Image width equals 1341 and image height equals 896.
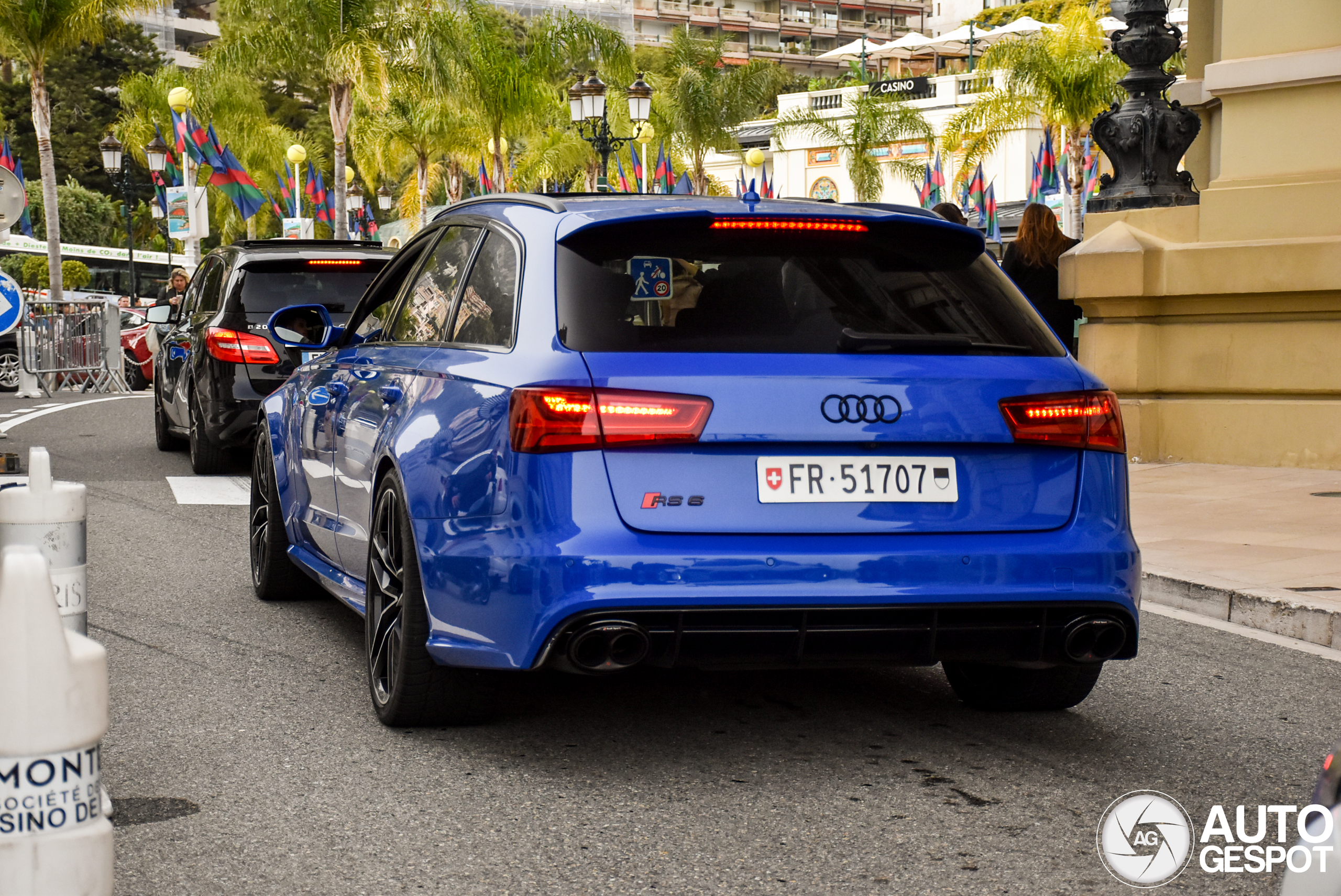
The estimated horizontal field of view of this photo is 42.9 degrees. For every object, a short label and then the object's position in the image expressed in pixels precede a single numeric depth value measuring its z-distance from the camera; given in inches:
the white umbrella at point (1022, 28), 2817.4
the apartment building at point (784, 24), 5846.5
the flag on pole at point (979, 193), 1918.1
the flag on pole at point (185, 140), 1685.5
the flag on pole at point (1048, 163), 1895.9
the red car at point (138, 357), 1169.4
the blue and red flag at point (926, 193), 1979.8
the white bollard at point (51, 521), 146.6
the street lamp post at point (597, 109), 1245.7
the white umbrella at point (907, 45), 3307.1
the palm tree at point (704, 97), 2214.6
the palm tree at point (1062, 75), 1620.3
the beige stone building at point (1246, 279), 485.7
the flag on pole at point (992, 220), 1731.8
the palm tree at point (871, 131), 2166.6
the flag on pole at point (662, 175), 2146.9
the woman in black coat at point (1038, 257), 474.9
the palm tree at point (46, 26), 1400.1
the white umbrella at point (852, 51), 3540.8
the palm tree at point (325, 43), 1494.8
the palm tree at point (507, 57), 1646.2
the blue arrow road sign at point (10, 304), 572.4
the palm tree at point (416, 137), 1940.2
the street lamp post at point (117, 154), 1749.5
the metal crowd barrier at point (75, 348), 984.9
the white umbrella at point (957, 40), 3489.2
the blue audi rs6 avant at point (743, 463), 163.5
